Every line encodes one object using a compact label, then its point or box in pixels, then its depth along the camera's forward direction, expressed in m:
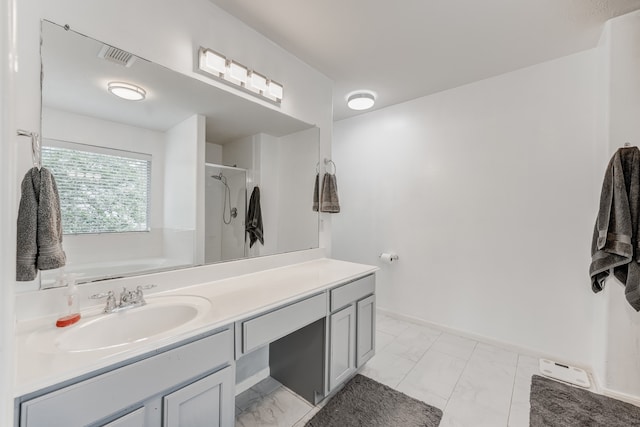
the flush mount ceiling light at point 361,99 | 2.79
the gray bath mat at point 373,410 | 1.55
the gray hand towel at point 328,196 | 2.42
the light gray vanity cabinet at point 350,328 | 1.69
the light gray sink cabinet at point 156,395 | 0.74
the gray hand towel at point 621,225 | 1.65
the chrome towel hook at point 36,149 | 1.02
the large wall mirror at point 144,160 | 1.16
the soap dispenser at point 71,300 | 1.03
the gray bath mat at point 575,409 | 1.55
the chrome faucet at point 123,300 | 1.13
